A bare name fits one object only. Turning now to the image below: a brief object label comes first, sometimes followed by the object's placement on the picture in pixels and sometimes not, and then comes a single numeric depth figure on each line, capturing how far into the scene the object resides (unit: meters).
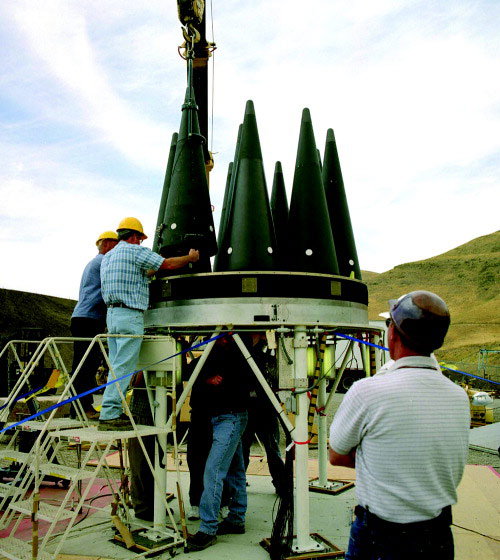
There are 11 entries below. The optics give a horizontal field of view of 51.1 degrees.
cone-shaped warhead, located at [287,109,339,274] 6.73
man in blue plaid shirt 5.92
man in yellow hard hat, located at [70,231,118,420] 6.81
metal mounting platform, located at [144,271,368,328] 6.16
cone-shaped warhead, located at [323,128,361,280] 7.73
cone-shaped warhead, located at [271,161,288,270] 8.21
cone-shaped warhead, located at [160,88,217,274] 6.74
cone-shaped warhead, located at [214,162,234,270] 8.65
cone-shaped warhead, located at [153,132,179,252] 8.54
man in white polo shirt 2.51
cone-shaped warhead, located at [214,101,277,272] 6.45
